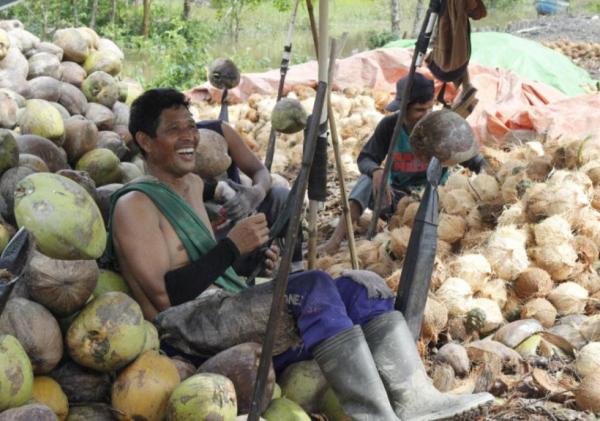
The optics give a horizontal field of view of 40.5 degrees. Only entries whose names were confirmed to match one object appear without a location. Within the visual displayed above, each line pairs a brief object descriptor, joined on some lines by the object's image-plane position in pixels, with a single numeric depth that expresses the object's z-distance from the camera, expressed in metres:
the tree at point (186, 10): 17.44
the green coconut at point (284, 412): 2.54
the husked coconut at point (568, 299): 4.16
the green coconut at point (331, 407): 2.82
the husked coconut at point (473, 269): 4.15
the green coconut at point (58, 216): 1.93
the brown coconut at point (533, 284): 4.20
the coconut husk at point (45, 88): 4.87
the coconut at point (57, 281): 2.37
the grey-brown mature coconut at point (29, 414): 2.00
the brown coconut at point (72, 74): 5.32
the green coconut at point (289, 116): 4.05
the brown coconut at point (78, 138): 4.25
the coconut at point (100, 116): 4.92
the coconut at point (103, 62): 5.58
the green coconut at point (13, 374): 2.04
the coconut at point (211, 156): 4.21
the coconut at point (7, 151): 3.21
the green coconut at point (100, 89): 5.23
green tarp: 9.50
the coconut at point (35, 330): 2.26
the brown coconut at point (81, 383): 2.42
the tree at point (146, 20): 12.73
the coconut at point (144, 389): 2.35
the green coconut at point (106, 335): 2.35
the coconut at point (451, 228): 4.70
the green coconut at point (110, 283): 2.79
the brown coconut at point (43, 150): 3.73
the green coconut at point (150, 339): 2.52
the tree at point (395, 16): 16.52
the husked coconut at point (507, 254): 4.28
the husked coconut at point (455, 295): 3.98
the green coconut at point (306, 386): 2.79
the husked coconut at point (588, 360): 3.31
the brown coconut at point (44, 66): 5.21
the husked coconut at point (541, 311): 4.02
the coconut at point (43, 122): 4.11
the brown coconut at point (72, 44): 5.58
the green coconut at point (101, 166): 4.09
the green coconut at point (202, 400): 2.29
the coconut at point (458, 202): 4.87
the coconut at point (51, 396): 2.25
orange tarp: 6.68
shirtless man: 2.59
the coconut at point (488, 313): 3.96
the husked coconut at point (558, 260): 4.29
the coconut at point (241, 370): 2.54
